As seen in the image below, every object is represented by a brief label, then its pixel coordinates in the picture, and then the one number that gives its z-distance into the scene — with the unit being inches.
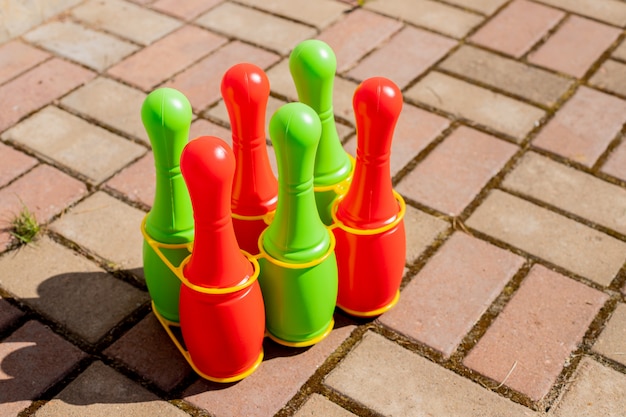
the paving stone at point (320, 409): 66.5
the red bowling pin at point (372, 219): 62.1
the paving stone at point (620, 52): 112.6
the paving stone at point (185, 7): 119.5
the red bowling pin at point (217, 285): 57.1
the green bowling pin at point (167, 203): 61.1
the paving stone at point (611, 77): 106.9
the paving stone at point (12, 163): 90.8
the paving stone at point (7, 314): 73.9
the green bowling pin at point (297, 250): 58.9
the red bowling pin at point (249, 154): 63.1
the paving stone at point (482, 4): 121.8
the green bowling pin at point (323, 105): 65.0
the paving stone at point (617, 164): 92.8
